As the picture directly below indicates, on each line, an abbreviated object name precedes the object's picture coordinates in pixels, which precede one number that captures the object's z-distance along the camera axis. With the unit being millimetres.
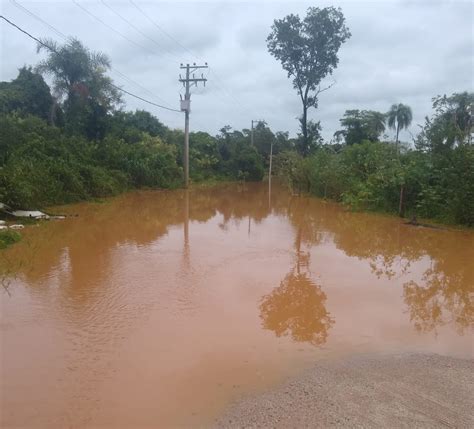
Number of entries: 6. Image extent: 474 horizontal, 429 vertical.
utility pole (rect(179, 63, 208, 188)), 27266
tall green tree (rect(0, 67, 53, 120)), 27219
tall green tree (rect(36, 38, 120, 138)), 25938
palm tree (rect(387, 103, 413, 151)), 47594
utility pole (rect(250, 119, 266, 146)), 49438
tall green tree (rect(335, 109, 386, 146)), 35688
